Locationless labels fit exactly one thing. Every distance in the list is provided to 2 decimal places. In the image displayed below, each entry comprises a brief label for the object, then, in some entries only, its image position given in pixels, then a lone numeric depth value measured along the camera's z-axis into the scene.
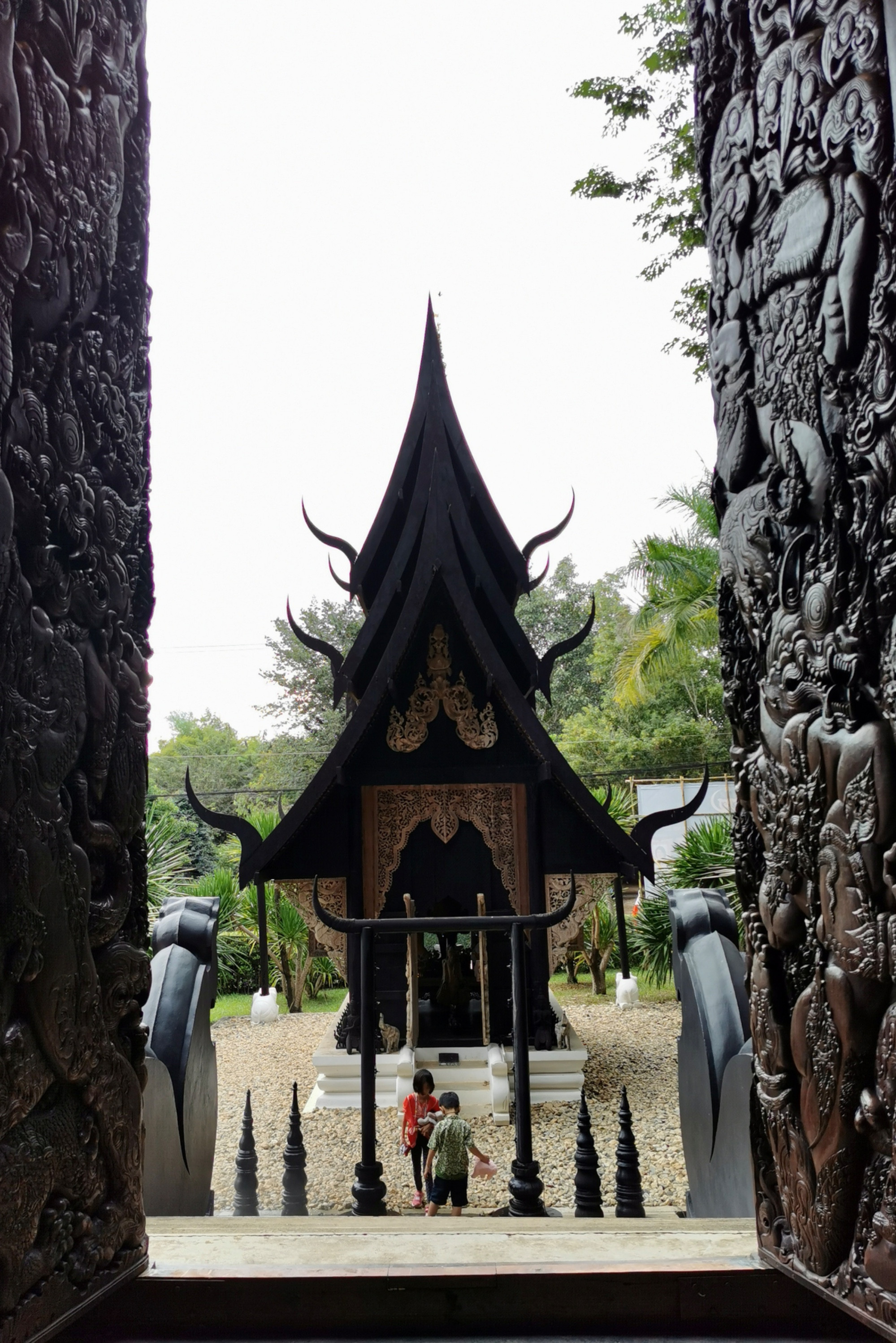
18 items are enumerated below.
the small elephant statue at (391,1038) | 8.00
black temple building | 7.66
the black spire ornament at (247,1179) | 4.27
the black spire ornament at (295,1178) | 4.34
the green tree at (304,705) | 26.16
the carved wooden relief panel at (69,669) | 1.72
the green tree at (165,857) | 13.55
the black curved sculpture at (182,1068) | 3.34
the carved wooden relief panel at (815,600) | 1.59
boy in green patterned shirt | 4.69
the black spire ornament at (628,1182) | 3.74
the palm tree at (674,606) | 13.30
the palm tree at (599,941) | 14.01
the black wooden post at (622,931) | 7.57
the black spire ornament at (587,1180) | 3.62
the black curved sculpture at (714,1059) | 3.10
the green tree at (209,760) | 28.44
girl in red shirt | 5.09
